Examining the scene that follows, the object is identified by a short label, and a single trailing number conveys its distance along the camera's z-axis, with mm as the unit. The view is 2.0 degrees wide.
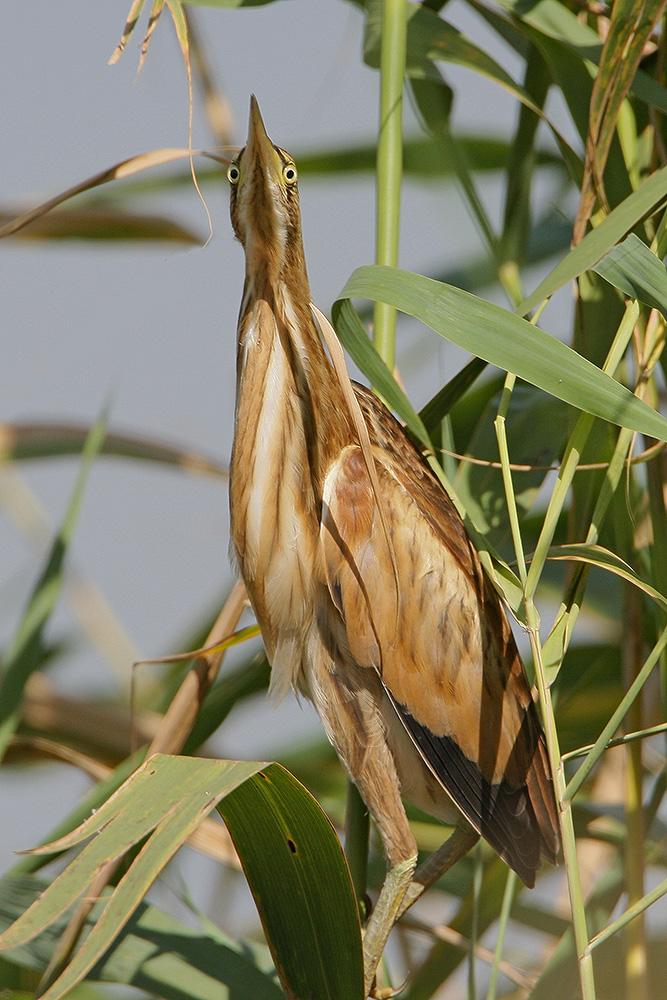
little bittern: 6078
